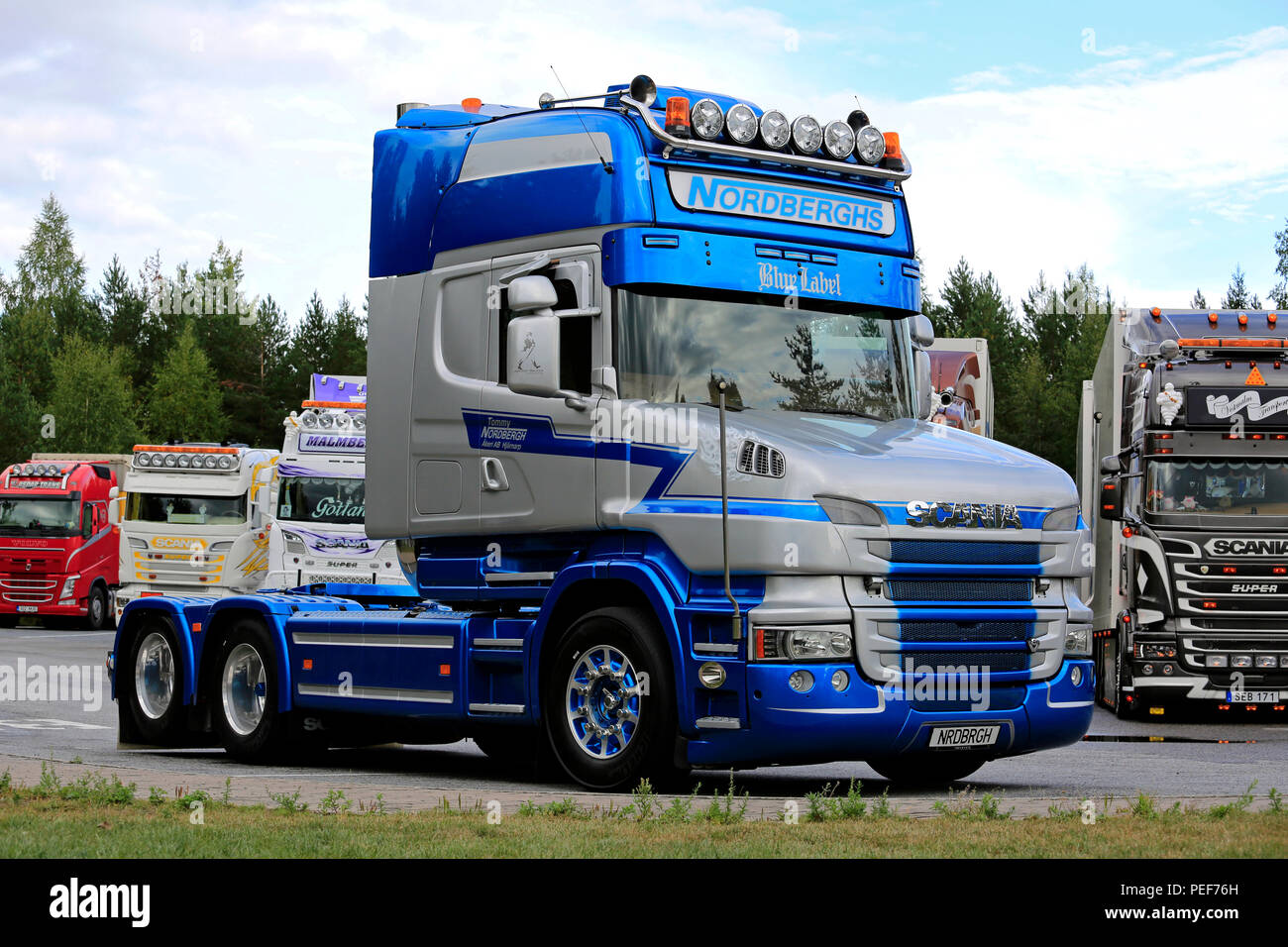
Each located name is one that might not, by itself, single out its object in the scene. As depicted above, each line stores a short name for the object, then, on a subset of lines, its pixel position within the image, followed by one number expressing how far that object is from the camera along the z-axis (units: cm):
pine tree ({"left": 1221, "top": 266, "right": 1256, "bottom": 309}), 9512
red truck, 4238
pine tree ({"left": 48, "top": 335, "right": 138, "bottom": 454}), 7438
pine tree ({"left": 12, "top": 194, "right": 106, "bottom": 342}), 9419
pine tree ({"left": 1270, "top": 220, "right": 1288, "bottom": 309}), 8062
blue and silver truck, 1097
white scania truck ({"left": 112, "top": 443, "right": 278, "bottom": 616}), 3334
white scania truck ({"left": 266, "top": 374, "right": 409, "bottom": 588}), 2723
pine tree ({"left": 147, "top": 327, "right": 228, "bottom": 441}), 7944
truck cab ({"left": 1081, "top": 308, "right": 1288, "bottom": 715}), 2016
